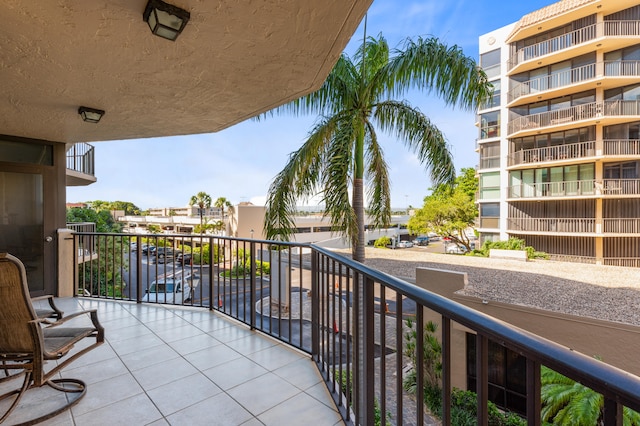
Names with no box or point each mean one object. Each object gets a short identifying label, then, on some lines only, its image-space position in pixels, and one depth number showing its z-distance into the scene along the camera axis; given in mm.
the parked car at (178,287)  9731
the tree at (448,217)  19406
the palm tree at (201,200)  28461
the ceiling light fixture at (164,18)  1621
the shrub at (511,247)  13164
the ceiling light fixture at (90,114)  3137
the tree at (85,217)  11961
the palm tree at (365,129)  4840
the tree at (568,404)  3597
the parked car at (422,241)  34844
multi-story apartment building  12234
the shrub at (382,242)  21297
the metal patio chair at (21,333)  1721
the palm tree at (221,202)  29797
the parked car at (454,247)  23503
